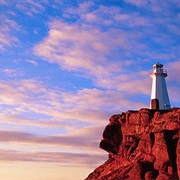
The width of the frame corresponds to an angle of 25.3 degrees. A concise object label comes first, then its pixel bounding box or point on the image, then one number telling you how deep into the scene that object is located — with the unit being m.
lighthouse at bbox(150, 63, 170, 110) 89.53
